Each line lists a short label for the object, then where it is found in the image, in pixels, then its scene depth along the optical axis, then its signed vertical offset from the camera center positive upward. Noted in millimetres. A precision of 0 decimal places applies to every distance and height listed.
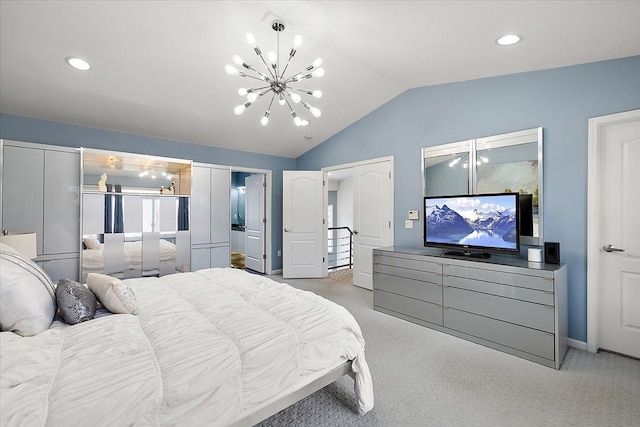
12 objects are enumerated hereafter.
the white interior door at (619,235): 2596 -200
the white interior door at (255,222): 5940 -168
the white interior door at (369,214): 4520 -6
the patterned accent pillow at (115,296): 1786 -506
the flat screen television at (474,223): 2910 -110
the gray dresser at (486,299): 2480 -851
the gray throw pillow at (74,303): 1648 -509
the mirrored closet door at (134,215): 3717 -7
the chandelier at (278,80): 2203 +1123
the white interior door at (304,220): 5547 -114
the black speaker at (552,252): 2719 -370
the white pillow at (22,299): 1448 -437
